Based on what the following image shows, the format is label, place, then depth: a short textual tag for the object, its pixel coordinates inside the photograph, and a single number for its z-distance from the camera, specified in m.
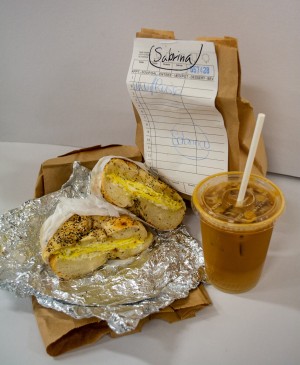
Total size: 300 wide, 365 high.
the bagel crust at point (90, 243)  0.67
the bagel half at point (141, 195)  0.74
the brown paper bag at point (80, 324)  0.58
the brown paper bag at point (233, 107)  0.67
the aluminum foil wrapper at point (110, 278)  0.61
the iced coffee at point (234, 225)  0.57
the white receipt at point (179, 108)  0.69
